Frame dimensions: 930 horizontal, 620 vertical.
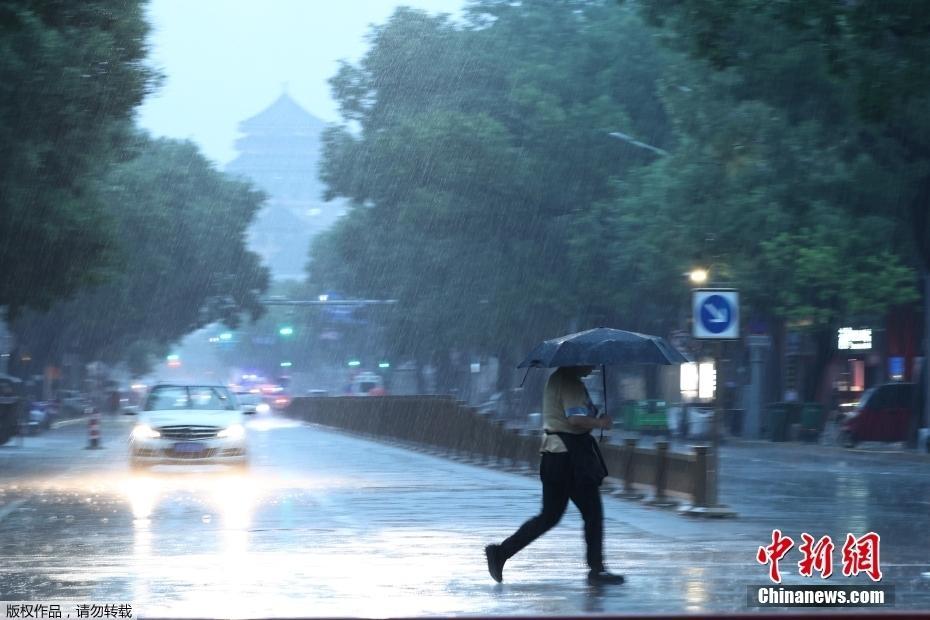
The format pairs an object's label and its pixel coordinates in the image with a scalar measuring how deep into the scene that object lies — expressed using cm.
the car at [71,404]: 8978
